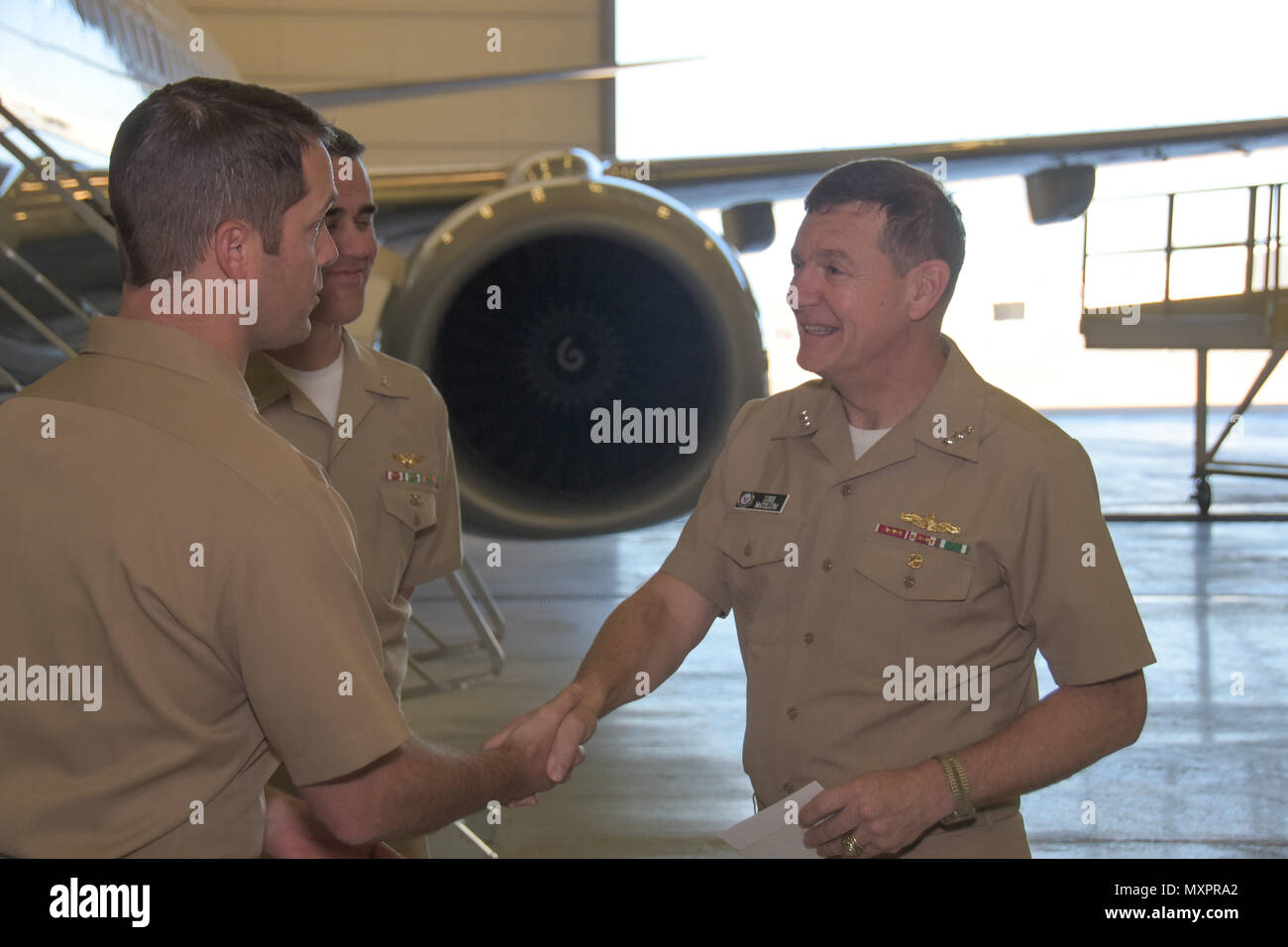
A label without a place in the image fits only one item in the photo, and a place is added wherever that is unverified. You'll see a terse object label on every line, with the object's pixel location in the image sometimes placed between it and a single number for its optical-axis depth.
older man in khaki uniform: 1.43
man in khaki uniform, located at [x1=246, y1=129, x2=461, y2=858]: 2.11
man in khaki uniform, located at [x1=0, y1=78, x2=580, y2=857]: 1.01
